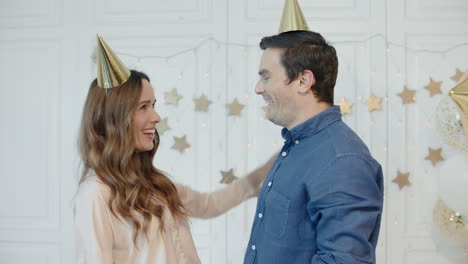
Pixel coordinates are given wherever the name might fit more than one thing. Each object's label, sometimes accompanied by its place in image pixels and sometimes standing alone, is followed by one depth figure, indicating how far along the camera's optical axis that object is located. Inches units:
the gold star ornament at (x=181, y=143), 113.8
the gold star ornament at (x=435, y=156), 107.9
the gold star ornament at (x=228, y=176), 112.1
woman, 55.3
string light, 108.6
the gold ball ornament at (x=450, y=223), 92.8
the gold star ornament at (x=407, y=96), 108.1
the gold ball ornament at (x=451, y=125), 91.0
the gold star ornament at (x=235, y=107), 111.8
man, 46.8
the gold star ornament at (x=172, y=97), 113.8
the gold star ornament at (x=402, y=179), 108.4
